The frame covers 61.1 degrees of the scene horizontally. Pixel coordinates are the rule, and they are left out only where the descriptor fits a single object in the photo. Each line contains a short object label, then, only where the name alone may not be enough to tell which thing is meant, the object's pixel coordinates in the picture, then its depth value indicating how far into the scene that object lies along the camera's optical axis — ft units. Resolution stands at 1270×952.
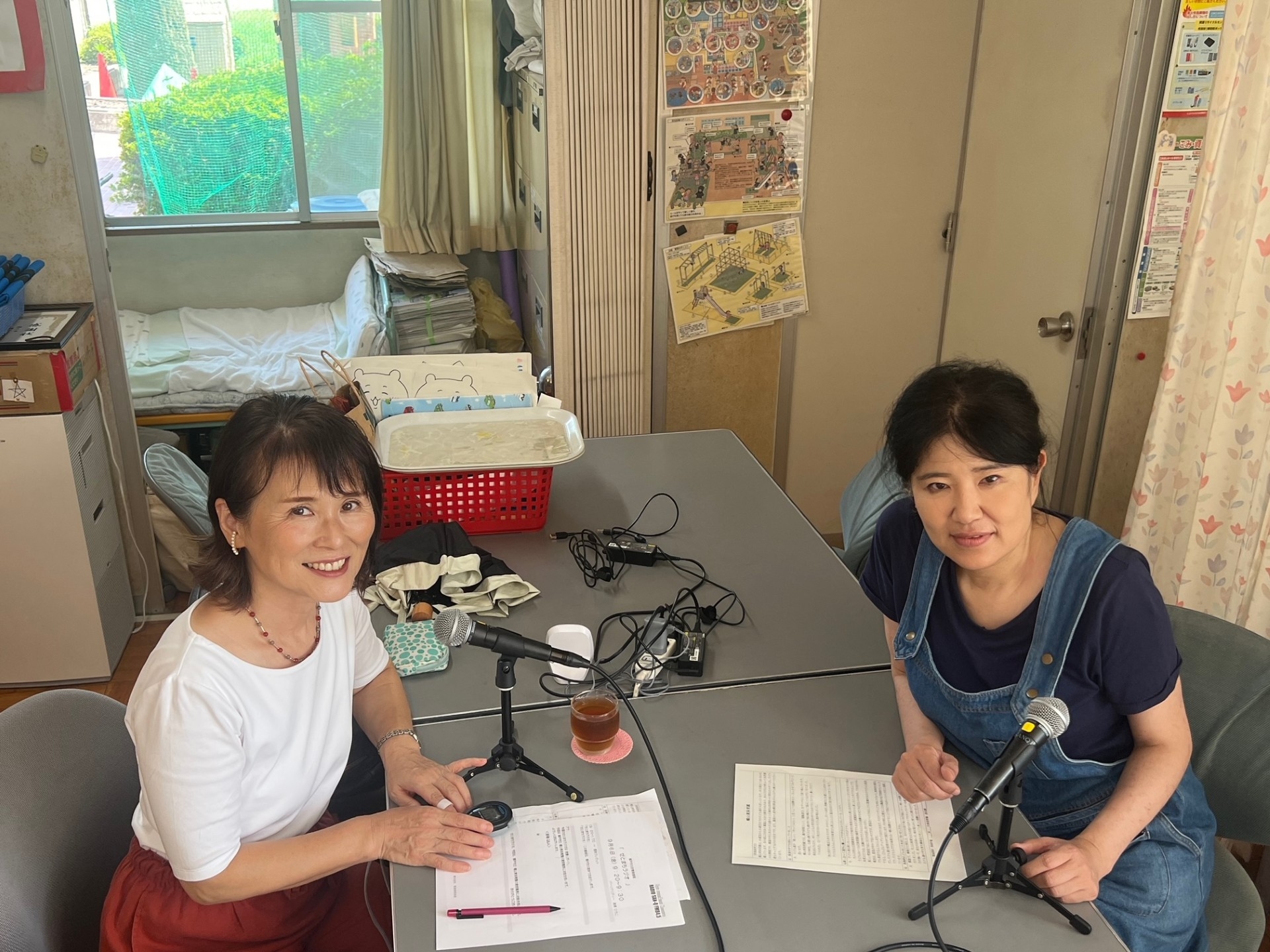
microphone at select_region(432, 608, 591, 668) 4.56
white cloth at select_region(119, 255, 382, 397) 13.56
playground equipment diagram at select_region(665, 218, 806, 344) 10.78
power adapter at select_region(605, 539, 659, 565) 7.22
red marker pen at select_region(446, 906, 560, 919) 4.30
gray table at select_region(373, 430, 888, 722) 6.08
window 15.19
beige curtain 14.48
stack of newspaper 14.53
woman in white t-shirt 4.33
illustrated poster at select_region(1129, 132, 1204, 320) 8.68
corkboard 11.21
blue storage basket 9.43
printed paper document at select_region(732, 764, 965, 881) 4.61
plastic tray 7.32
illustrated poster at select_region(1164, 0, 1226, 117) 8.30
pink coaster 5.24
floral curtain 7.43
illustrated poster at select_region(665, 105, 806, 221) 10.30
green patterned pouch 6.01
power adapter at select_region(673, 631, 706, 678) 5.98
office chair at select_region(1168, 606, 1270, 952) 5.41
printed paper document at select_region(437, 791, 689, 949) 4.27
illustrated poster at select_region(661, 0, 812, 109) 9.89
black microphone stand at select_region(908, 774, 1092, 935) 4.32
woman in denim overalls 4.75
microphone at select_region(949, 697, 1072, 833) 4.00
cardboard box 9.28
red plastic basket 7.46
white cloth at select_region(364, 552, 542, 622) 6.61
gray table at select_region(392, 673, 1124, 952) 4.24
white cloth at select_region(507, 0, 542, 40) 12.03
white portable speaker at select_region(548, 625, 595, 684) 6.05
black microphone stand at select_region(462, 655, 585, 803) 5.08
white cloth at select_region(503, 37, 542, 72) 11.98
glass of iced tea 5.22
